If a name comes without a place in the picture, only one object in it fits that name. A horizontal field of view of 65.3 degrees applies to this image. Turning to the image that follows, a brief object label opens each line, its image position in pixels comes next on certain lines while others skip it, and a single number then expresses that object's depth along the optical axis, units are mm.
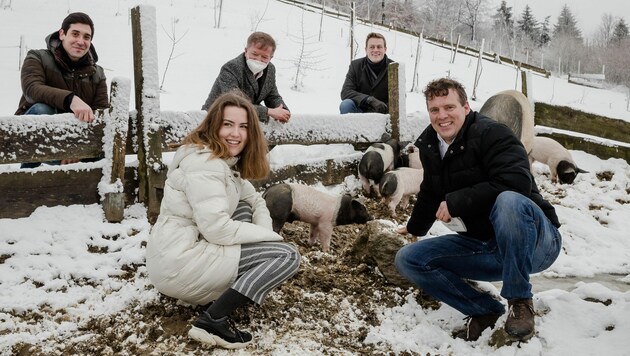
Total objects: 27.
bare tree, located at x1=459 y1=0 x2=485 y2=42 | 38850
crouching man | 2629
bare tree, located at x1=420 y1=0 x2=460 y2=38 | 39812
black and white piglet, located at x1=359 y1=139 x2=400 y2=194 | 5469
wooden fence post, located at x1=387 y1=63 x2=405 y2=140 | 6055
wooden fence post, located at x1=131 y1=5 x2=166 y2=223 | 4137
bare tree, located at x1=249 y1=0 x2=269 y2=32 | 18362
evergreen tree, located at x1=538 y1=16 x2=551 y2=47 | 51038
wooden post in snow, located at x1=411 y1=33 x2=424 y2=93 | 15466
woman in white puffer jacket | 2660
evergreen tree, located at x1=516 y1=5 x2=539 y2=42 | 52125
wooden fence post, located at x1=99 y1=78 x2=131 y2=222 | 3967
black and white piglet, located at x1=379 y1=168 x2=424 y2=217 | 5207
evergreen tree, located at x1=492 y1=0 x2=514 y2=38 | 50938
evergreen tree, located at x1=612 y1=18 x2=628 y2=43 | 54094
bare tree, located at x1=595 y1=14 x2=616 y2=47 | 63900
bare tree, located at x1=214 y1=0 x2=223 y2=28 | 17703
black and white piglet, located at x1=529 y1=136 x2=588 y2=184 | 6359
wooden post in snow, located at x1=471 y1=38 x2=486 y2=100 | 15961
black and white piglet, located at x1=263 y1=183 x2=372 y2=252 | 4281
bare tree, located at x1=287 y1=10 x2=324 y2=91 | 14238
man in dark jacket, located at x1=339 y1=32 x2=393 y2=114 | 6268
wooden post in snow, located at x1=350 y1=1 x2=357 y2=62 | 13216
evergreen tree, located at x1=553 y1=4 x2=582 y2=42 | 59006
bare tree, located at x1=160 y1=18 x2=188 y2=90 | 14495
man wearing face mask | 4695
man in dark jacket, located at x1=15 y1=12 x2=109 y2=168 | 3881
